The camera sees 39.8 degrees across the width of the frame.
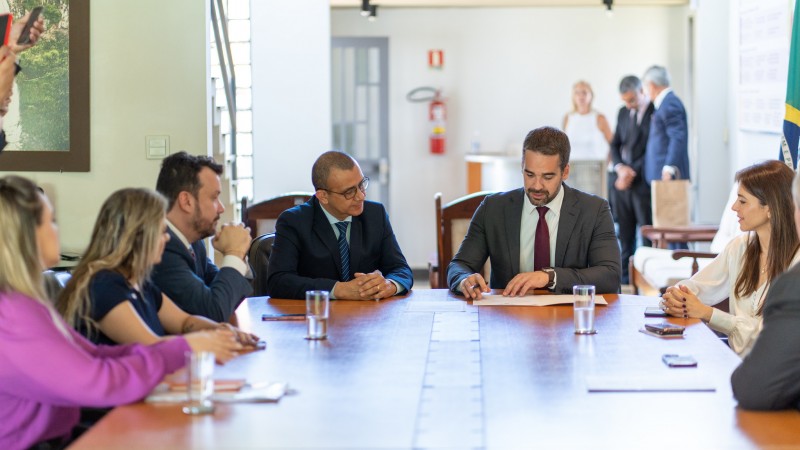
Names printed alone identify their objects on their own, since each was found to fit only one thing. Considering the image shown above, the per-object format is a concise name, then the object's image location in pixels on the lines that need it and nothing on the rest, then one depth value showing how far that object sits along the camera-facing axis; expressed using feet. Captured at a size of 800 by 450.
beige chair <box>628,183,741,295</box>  21.21
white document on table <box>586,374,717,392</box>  8.13
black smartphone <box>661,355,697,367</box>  8.91
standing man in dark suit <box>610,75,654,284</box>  29.58
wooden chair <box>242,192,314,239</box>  18.10
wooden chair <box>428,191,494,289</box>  17.60
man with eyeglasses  13.32
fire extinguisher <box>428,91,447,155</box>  34.30
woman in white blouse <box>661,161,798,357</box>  12.02
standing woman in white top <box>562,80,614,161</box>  32.71
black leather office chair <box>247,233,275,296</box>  14.85
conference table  6.91
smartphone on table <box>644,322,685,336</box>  10.27
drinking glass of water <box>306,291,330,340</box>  10.14
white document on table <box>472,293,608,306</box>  12.07
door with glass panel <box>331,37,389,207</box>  34.40
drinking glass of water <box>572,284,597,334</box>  10.25
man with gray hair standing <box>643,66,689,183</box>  28.30
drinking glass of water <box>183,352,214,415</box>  7.47
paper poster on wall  22.77
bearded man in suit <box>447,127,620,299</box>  13.44
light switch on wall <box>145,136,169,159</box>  18.80
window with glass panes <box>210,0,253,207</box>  25.84
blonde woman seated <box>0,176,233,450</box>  7.45
